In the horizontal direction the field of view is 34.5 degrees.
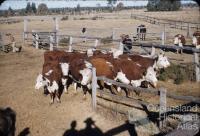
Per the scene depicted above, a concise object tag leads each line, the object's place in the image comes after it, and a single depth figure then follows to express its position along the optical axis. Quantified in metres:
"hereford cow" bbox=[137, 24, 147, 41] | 25.68
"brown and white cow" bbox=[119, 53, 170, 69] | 11.55
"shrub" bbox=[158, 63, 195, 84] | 12.66
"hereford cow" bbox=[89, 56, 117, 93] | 10.61
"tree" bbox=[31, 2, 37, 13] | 90.09
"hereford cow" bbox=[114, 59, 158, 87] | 10.61
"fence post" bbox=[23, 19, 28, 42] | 24.00
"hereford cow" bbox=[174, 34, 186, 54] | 20.78
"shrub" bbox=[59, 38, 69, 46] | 26.09
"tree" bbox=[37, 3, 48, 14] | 86.35
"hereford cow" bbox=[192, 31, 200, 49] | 20.20
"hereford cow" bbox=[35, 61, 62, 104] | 10.52
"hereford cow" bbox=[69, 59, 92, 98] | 10.32
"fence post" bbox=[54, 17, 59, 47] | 21.48
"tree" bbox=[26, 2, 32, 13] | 91.19
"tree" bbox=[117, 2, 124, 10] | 110.81
